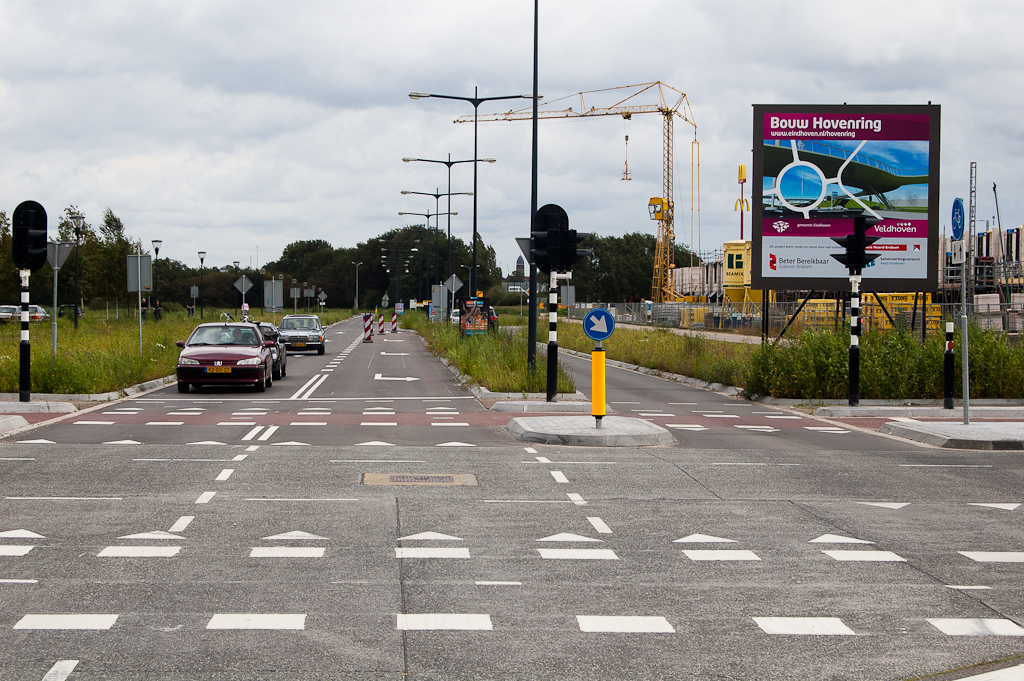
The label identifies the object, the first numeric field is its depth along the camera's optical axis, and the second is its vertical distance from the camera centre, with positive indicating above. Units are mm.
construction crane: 115625 +10517
